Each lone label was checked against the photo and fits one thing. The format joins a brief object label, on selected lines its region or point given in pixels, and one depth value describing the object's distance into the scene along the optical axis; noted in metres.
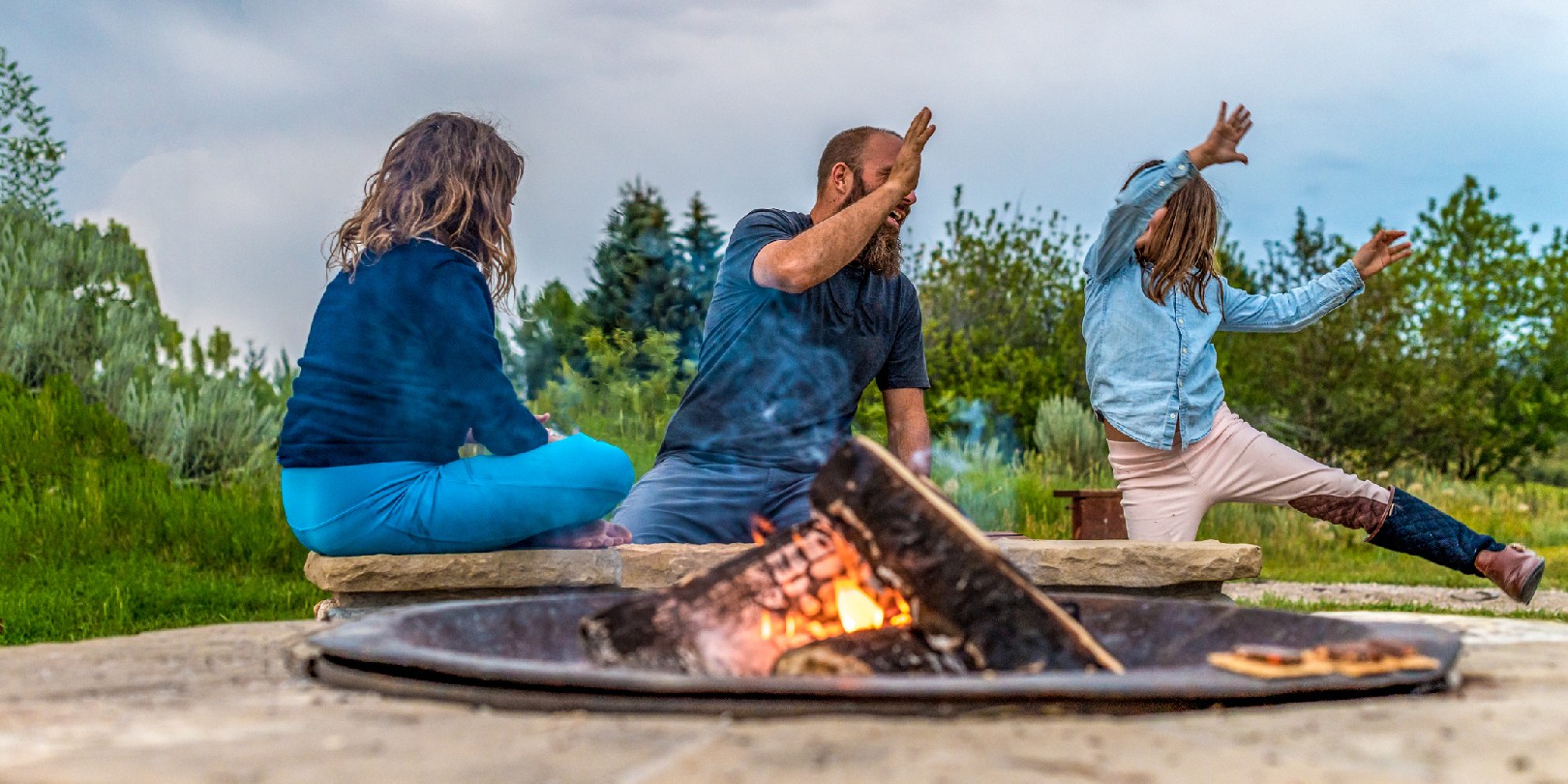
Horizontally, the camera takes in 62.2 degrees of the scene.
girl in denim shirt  3.88
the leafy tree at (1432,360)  13.13
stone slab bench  2.99
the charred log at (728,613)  2.11
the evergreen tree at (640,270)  10.94
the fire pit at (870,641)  1.70
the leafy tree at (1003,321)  11.70
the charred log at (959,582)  2.00
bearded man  3.66
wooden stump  4.98
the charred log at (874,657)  2.04
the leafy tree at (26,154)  8.55
